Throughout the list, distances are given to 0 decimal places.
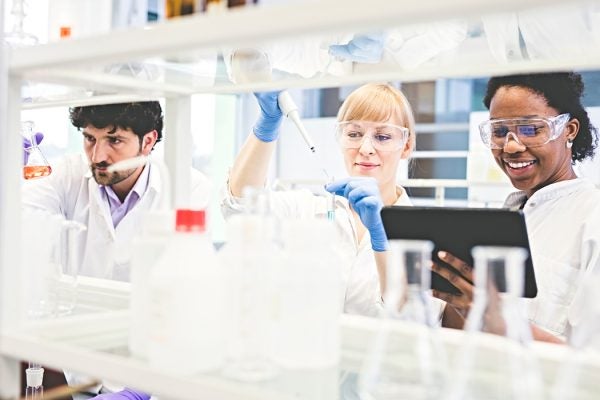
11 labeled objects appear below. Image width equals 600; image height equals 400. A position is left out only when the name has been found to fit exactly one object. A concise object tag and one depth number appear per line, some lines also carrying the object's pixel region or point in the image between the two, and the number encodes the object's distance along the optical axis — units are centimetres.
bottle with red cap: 80
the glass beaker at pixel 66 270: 117
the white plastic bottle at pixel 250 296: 83
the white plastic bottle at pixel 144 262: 89
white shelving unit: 68
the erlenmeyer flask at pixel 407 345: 75
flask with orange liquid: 235
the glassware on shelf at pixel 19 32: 167
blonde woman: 223
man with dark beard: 265
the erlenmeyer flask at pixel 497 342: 71
